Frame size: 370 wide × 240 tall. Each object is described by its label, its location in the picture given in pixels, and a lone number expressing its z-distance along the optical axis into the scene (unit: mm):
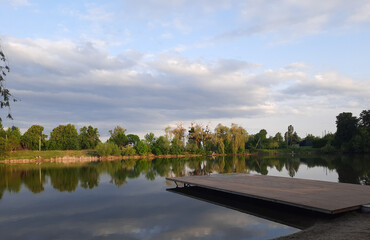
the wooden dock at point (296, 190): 7230
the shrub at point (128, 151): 47531
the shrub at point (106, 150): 45250
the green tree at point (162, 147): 50250
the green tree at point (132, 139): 64819
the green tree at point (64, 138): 54969
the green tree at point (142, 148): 49166
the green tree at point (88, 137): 57375
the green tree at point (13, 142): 38581
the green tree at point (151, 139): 53631
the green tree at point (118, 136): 57312
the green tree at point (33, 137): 52812
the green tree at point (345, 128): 49406
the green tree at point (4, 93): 6266
